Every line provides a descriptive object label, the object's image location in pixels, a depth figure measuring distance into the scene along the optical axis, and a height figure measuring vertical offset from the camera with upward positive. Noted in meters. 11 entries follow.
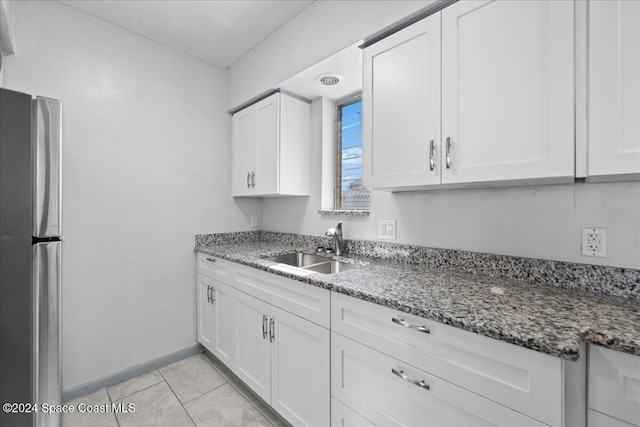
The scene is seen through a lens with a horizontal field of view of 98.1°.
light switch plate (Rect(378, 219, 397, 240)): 1.75 -0.11
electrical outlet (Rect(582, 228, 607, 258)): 1.08 -0.12
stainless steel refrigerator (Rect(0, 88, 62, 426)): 0.70 -0.12
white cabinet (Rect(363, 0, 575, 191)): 0.97 +0.47
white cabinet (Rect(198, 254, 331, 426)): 1.32 -0.73
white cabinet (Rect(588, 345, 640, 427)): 0.69 -0.45
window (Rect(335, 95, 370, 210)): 2.15 +0.44
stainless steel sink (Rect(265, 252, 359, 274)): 1.84 -0.37
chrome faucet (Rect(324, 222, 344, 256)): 1.95 -0.17
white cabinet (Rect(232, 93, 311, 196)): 2.15 +0.52
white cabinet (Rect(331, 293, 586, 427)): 0.75 -0.52
